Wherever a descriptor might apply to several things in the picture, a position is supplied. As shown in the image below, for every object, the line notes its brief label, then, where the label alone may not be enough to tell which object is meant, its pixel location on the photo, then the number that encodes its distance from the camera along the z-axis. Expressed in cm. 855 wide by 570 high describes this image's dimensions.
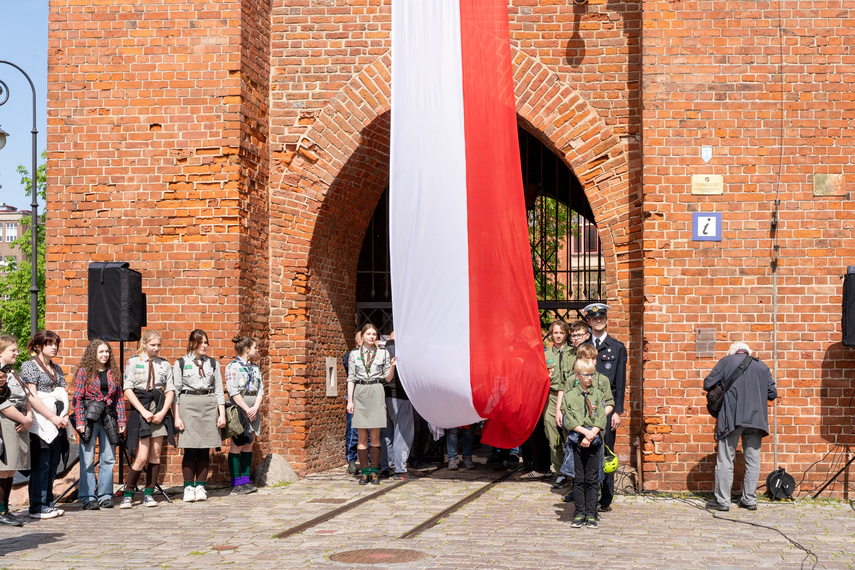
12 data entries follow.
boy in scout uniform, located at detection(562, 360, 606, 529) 721
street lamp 1261
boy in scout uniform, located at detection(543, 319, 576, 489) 905
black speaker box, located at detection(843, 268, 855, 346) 823
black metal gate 1226
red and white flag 672
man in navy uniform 827
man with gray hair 805
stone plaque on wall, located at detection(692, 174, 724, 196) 894
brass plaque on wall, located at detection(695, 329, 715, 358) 884
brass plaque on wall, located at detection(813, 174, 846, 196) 883
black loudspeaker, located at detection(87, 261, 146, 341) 865
